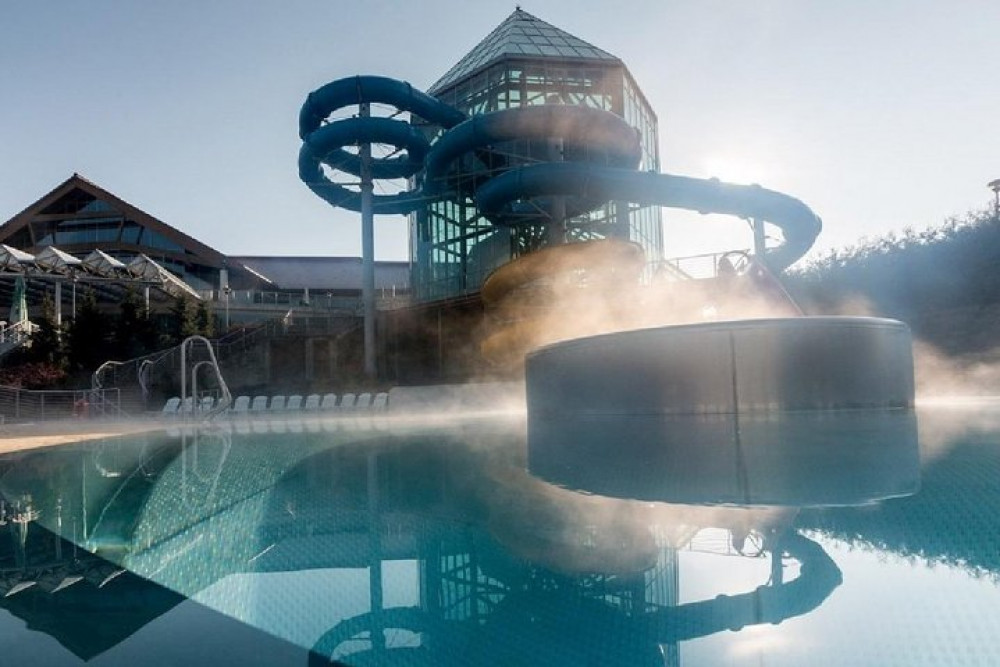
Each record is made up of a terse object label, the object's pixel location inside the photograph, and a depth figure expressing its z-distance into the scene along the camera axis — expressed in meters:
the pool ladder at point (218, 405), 16.67
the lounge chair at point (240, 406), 20.20
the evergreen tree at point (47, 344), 25.81
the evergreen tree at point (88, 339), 26.23
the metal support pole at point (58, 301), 28.52
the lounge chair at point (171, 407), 19.14
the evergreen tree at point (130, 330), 27.53
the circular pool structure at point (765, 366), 9.55
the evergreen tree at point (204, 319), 29.02
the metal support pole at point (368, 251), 25.06
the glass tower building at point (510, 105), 25.19
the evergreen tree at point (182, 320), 28.19
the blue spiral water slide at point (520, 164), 19.61
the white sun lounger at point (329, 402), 20.30
